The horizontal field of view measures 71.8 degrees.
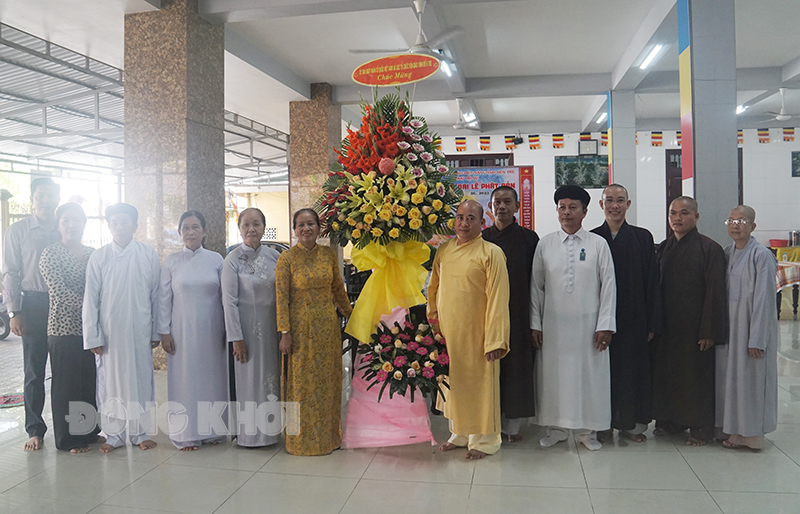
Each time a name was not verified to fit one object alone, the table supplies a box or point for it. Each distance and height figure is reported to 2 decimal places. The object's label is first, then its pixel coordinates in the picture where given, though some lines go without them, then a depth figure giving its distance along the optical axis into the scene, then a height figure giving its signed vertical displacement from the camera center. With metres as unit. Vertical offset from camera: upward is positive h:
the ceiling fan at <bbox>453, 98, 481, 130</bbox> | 11.50 +2.73
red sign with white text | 5.28 +1.72
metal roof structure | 7.15 +2.48
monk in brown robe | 3.47 -0.54
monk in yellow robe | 3.26 -0.45
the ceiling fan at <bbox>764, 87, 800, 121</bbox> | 10.85 +2.53
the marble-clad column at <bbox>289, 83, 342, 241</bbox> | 9.71 +1.87
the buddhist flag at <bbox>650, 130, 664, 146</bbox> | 13.51 +2.62
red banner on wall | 5.40 +0.57
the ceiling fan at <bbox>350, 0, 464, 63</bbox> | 5.85 +2.30
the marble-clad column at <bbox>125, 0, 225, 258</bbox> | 5.38 +1.32
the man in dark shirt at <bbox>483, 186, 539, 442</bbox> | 3.52 -0.43
